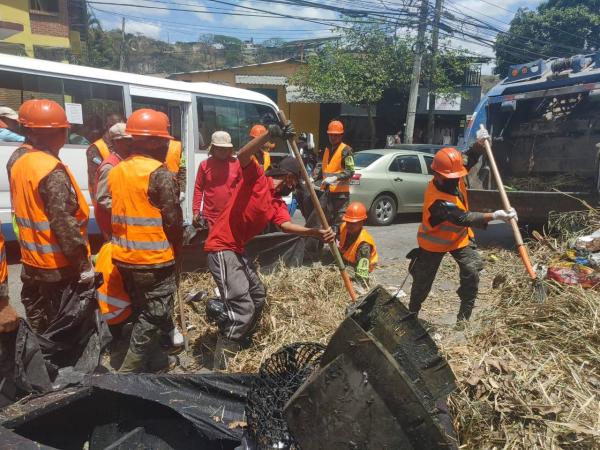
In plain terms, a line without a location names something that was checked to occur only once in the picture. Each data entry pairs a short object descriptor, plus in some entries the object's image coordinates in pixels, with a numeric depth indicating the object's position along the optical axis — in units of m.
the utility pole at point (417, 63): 15.80
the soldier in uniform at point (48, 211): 2.87
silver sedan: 9.20
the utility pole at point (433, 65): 16.28
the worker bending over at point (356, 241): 5.11
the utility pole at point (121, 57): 30.06
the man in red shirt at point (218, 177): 4.89
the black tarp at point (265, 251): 4.87
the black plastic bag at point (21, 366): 2.41
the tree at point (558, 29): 26.67
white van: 5.90
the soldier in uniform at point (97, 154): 4.73
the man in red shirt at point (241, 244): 3.31
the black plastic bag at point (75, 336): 2.92
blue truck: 6.61
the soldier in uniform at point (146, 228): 2.99
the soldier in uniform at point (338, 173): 6.76
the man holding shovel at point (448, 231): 3.74
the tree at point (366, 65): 18.25
